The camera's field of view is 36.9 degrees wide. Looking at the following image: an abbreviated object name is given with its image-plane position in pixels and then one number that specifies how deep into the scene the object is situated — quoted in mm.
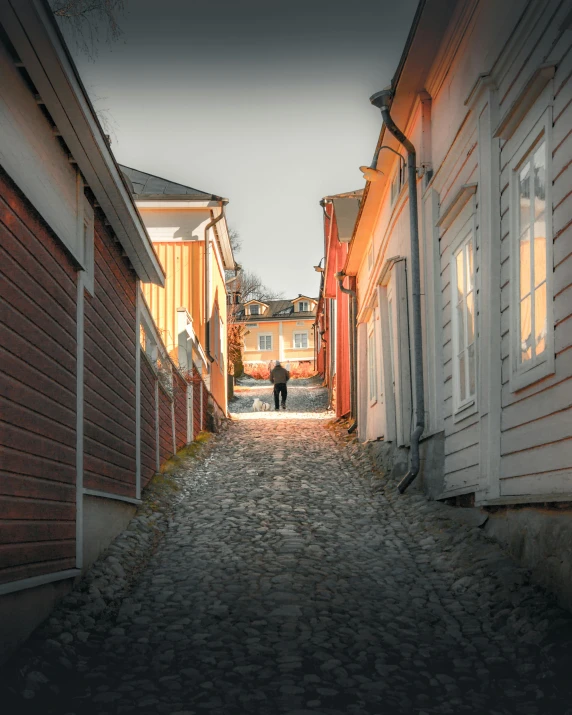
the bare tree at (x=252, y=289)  54312
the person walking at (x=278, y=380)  23125
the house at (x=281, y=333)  58219
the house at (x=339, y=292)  18719
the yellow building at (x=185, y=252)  17172
